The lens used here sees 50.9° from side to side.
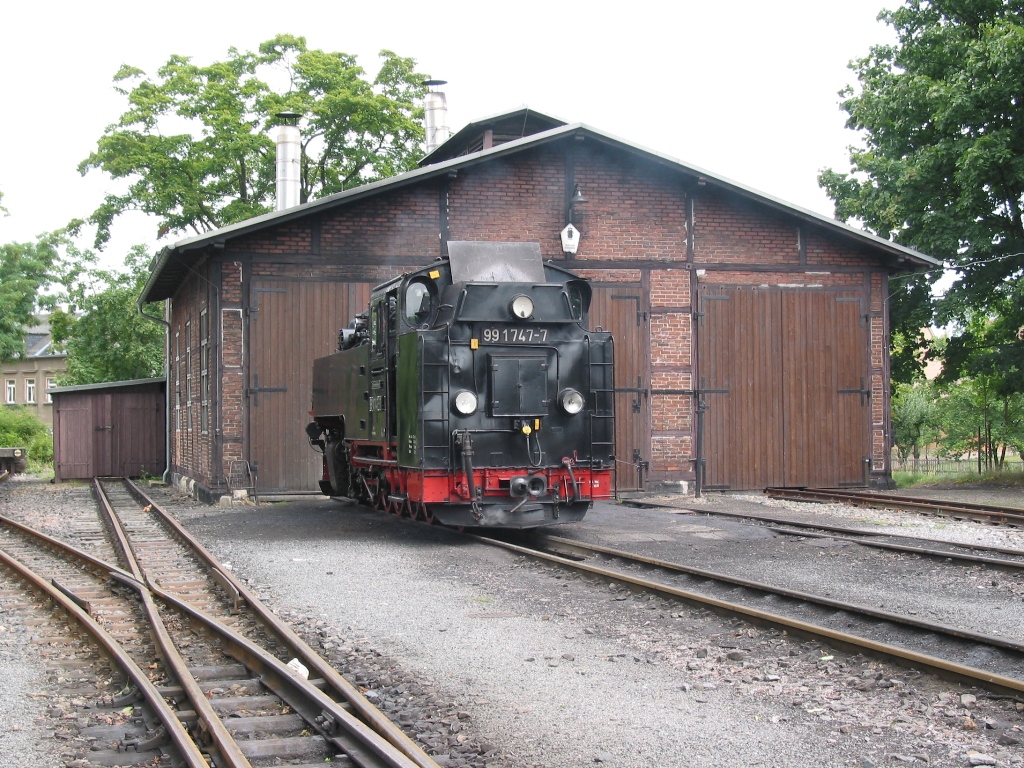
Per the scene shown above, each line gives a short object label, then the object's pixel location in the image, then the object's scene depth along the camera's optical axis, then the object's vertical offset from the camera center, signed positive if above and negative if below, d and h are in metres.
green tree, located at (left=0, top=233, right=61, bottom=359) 44.97 +5.88
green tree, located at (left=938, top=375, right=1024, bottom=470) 22.95 -0.30
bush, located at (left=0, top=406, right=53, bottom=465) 38.94 -0.68
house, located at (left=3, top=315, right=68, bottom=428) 62.44 +2.22
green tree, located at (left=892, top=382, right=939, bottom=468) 35.06 -0.37
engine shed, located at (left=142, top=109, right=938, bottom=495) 16.45 +1.76
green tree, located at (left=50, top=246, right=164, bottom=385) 37.75 +2.97
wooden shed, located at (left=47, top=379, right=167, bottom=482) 26.30 -0.37
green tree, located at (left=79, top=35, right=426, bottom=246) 33.78 +9.12
